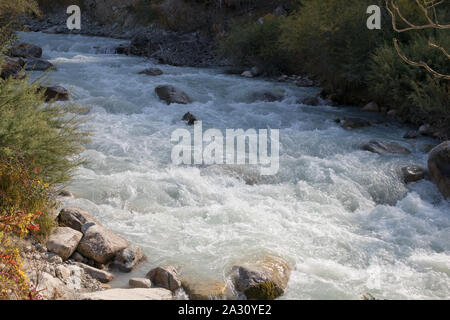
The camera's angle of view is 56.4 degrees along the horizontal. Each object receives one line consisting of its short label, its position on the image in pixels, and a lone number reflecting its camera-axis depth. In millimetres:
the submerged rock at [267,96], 12734
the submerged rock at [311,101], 12500
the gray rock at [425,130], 9703
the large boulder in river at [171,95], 11633
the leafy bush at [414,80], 9016
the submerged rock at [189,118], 10127
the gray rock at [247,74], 16328
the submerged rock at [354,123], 10367
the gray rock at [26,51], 15067
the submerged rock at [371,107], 11866
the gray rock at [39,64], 13862
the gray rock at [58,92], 10383
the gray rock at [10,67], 11516
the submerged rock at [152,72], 14837
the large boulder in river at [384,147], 8523
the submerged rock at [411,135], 9664
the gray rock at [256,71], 16547
